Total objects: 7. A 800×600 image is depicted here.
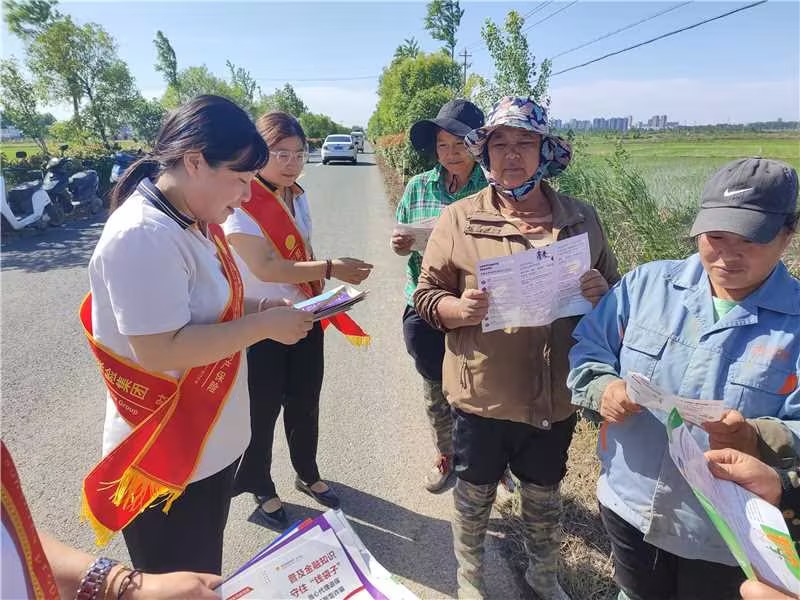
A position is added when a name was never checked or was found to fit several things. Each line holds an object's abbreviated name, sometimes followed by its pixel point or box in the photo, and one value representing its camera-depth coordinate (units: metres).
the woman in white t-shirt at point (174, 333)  1.24
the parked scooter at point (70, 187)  9.49
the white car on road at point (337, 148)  24.69
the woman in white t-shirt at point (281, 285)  2.19
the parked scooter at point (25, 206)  7.93
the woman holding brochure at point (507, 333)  1.84
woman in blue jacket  1.28
